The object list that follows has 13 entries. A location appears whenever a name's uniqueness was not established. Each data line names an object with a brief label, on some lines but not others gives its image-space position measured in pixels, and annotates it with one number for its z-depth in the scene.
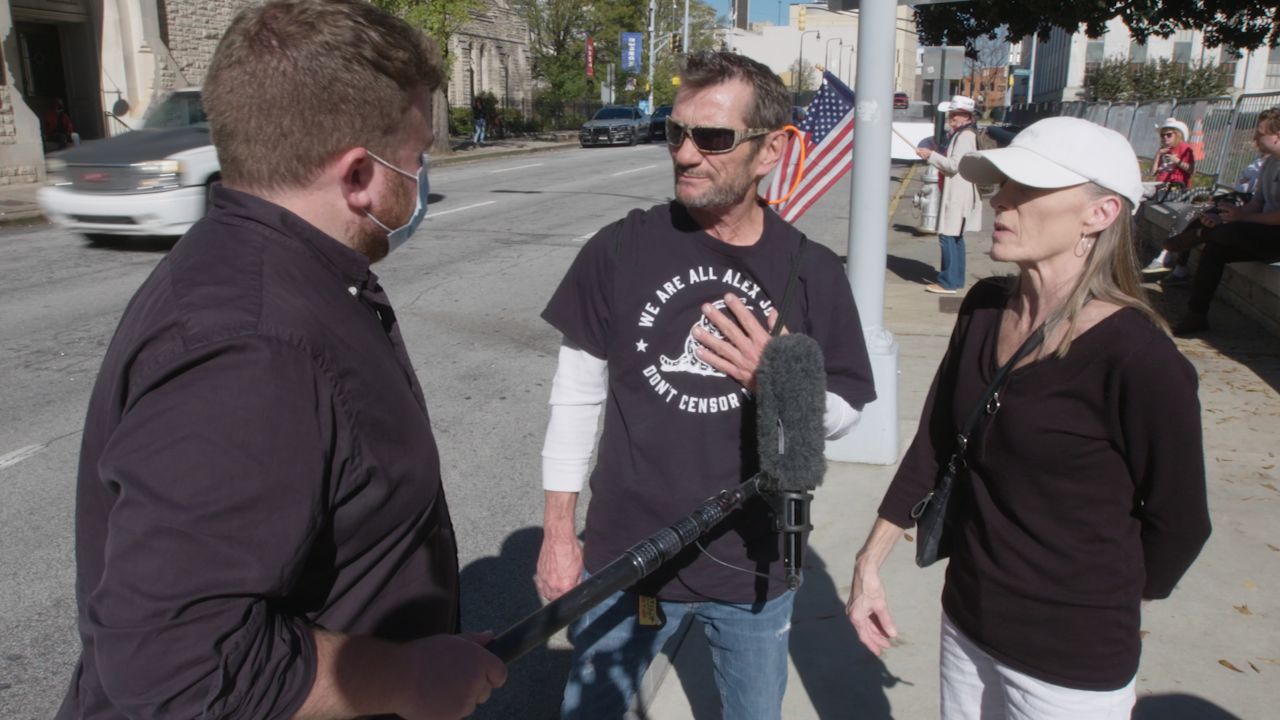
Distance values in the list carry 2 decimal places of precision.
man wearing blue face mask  1.17
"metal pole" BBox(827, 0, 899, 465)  5.40
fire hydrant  12.24
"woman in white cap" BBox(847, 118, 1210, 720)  1.98
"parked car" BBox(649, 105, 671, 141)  39.25
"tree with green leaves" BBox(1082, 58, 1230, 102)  42.51
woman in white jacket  9.69
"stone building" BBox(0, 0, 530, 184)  24.09
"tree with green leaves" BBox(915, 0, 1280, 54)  22.86
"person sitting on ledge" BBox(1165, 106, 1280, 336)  8.38
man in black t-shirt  2.43
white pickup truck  11.40
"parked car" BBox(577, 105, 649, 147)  37.09
